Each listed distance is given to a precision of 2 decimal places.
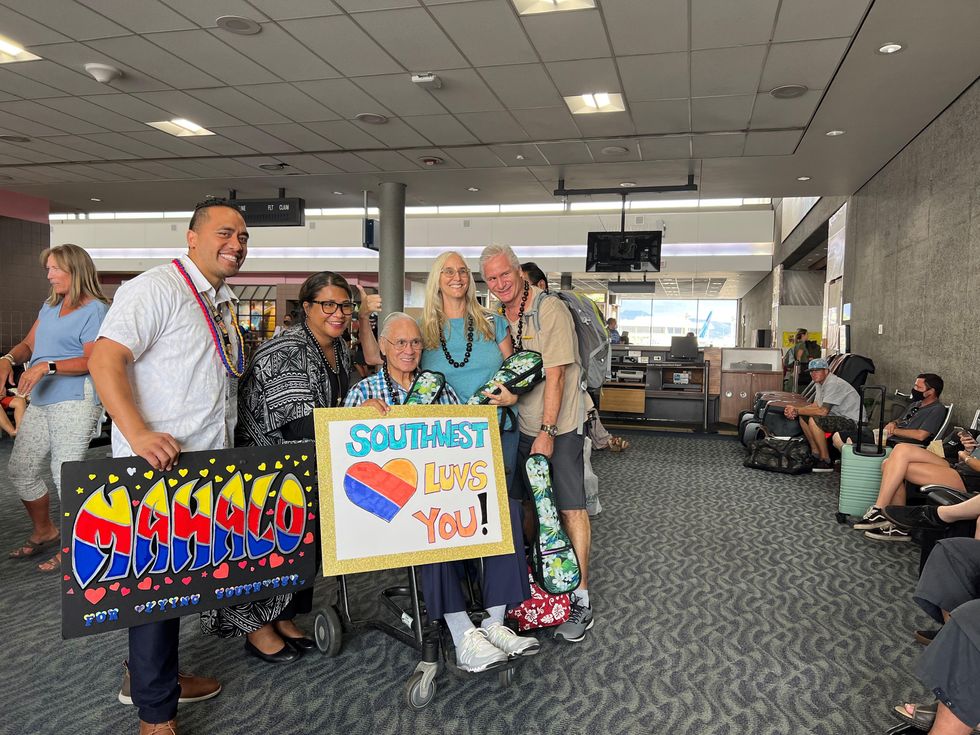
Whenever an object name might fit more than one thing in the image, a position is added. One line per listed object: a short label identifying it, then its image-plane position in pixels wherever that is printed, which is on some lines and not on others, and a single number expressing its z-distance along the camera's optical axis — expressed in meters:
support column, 8.93
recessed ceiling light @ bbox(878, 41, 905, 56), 4.48
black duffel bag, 6.32
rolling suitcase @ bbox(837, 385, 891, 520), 4.41
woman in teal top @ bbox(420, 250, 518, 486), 2.48
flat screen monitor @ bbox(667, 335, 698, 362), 10.43
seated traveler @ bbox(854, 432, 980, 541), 3.56
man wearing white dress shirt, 1.71
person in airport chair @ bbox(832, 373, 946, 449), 4.93
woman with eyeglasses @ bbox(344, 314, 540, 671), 2.14
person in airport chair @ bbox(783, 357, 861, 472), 6.29
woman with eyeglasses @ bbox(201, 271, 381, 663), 2.26
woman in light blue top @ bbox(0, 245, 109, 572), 3.20
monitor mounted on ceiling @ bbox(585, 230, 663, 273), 9.92
